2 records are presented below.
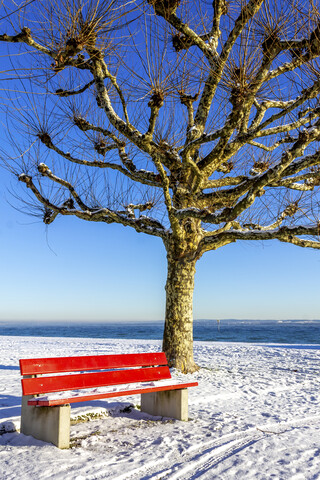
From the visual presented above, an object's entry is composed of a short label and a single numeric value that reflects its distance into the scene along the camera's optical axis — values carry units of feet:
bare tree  19.95
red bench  12.46
